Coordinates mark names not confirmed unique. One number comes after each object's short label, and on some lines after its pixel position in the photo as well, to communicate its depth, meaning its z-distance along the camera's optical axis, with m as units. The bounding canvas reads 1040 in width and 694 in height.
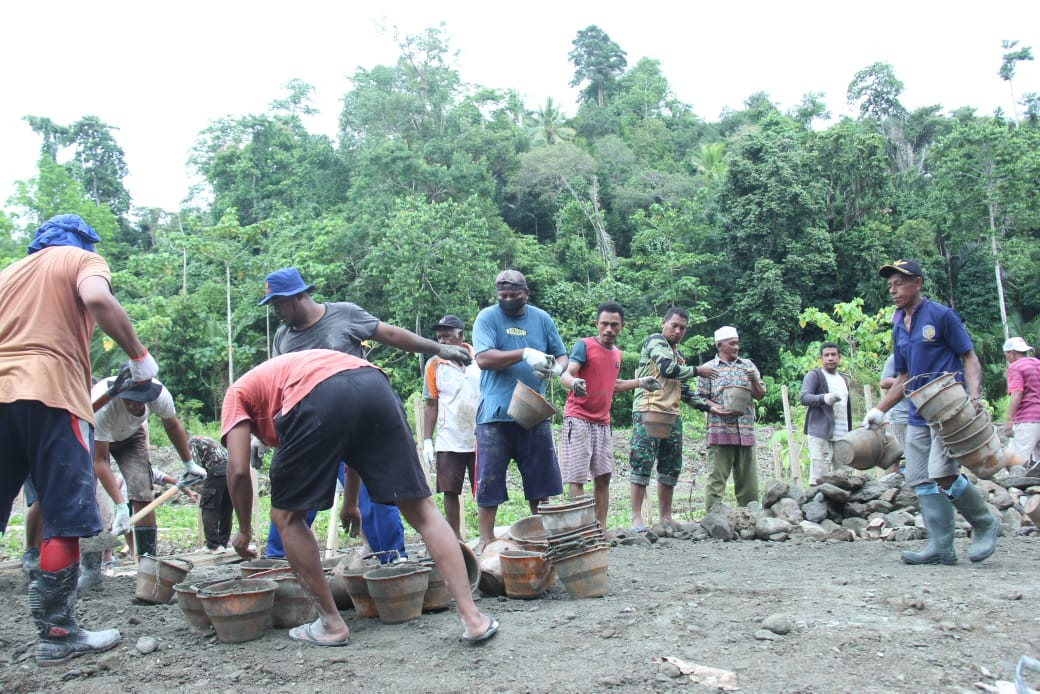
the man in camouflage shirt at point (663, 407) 6.48
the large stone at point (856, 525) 6.38
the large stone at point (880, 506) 6.71
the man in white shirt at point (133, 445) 4.61
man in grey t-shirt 4.27
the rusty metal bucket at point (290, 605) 3.76
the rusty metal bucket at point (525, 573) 4.16
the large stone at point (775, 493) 7.14
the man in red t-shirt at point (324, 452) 3.33
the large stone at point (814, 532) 6.20
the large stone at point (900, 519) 6.29
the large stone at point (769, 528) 6.23
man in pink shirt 8.30
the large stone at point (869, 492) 6.88
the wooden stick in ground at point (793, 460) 10.52
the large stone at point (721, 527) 6.23
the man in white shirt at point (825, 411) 8.33
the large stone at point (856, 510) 6.76
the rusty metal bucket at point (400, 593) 3.73
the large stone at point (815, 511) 6.70
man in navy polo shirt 4.85
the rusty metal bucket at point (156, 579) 4.38
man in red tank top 5.98
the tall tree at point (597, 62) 62.91
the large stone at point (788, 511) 6.64
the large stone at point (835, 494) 6.76
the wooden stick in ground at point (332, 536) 6.84
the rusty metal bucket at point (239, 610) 3.48
